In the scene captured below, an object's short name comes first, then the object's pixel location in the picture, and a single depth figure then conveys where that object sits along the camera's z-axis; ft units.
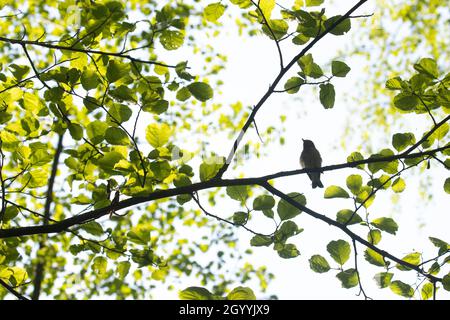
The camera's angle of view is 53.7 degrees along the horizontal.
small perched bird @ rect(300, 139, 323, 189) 17.79
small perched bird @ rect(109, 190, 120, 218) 7.40
